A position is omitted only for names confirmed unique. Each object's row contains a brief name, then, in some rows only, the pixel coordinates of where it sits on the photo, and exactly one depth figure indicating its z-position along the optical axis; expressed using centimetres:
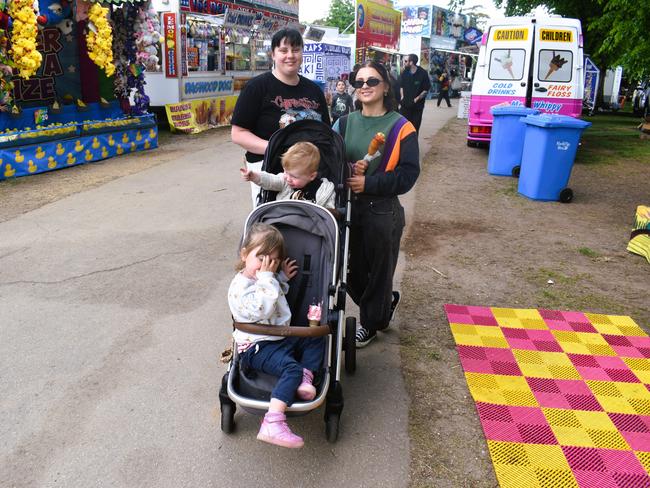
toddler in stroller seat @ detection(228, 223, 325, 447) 259
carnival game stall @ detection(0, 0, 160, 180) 854
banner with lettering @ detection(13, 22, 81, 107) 1004
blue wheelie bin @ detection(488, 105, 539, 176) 938
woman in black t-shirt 354
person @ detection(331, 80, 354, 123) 1094
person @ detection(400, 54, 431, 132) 1055
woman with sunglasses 316
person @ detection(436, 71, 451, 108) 2777
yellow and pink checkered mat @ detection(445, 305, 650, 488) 272
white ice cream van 1099
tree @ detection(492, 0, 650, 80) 911
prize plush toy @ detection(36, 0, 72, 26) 954
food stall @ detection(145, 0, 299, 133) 1538
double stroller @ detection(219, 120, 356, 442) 265
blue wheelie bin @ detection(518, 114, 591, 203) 776
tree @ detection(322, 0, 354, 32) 6262
